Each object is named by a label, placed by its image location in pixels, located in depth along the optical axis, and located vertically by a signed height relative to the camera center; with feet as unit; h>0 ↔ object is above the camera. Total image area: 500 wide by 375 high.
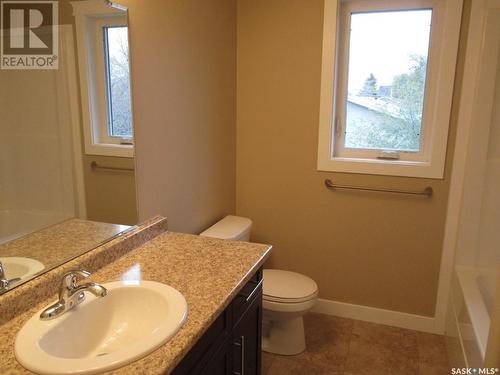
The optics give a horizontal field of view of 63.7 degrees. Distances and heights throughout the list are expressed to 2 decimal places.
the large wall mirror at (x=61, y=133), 3.72 -0.23
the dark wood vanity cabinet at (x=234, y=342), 3.89 -2.48
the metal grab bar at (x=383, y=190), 8.03 -1.48
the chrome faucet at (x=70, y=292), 3.79 -1.73
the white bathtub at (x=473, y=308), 5.94 -3.13
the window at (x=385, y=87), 7.80 +0.59
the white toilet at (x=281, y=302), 7.39 -3.37
